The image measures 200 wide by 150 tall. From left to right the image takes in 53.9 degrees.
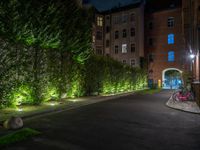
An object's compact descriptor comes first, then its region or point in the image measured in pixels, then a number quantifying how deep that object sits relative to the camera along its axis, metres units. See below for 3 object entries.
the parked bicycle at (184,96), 15.65
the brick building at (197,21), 12.35
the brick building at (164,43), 39.95
